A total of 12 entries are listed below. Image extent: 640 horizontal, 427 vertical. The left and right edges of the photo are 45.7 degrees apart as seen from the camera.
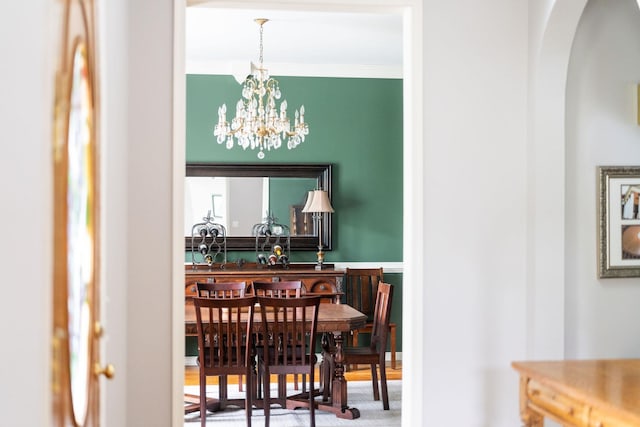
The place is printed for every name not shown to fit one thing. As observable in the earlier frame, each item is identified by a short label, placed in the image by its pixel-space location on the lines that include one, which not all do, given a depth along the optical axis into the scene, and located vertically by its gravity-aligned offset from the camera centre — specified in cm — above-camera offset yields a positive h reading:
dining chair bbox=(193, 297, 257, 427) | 486 -79
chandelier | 641 +88
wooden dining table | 534 -83
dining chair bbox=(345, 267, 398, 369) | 766 -64
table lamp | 749 +20
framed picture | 385 +3
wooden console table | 235 -55
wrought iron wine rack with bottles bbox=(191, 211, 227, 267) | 757 -15
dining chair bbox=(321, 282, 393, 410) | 579 -97
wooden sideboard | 723 -48
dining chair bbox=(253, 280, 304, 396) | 560 -45
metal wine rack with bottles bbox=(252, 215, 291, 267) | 770 -12
